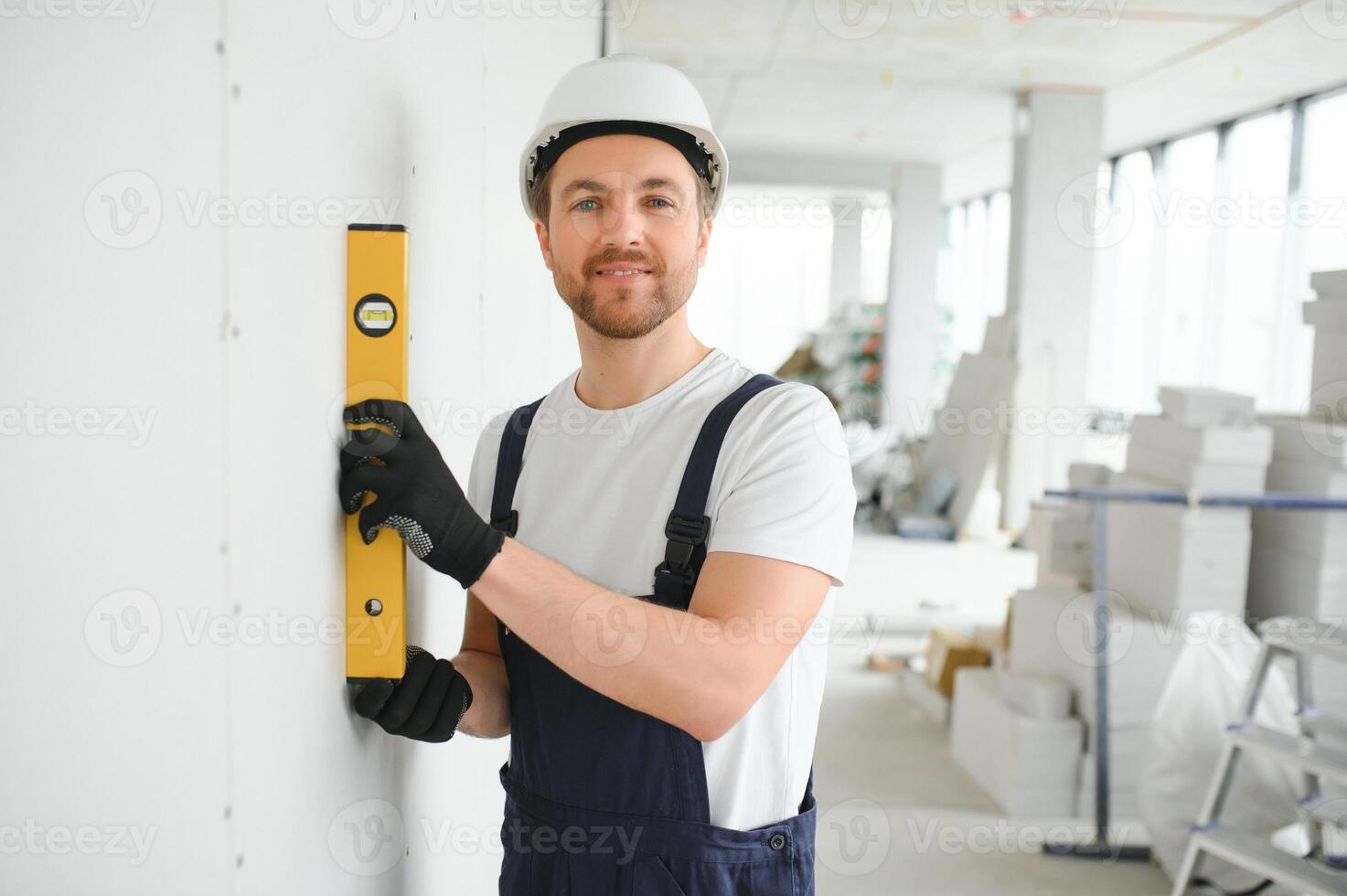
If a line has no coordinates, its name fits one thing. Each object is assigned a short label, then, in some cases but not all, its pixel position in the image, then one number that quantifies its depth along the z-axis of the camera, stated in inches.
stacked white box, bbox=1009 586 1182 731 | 146.0
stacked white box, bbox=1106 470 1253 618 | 147.1
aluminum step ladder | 106.3
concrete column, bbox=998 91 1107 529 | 313.1
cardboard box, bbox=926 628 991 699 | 180.5
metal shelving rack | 135.5
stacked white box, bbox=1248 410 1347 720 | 145.9
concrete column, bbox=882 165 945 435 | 451.8
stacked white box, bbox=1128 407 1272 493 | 148.3
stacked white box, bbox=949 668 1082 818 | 147.8
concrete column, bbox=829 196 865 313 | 566.6
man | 42.5
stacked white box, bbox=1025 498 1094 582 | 164.1
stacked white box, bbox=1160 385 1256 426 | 150.9
